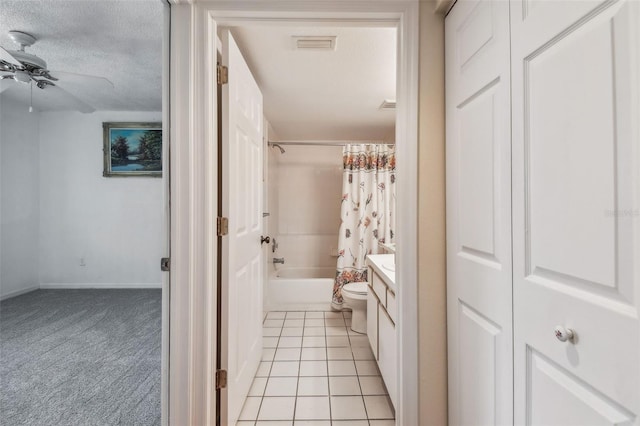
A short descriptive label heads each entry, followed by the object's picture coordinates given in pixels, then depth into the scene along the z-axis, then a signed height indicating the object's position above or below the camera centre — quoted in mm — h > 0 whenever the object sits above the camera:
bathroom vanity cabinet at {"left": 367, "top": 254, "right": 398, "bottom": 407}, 1472 -638
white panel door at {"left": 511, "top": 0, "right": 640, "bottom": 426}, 507 +12
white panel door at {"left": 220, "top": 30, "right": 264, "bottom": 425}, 1301 -72
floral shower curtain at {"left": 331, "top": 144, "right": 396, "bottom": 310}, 3213 +182
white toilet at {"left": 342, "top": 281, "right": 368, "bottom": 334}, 2537 -836
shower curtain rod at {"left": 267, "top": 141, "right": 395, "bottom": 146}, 3295 +891
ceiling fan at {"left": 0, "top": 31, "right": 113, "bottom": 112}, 1699 +973
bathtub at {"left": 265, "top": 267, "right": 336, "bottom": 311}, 3287 -949
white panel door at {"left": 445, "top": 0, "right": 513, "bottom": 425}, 838 +5
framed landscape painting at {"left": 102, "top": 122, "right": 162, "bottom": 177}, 3135 +808
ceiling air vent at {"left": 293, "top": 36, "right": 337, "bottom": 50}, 1590 +1025
